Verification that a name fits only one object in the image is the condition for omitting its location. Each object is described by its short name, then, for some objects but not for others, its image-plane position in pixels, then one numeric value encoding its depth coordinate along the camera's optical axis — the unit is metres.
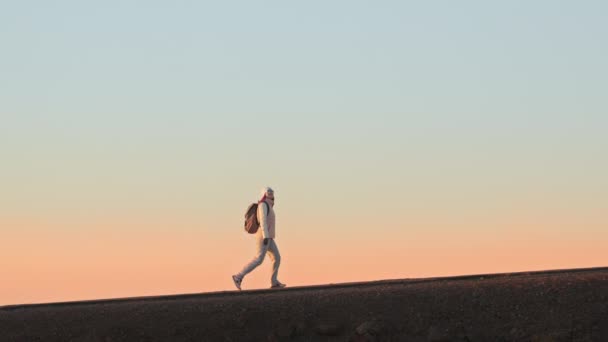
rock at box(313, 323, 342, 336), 18.80
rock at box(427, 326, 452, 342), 18.17
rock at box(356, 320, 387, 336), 18.47
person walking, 25.77
